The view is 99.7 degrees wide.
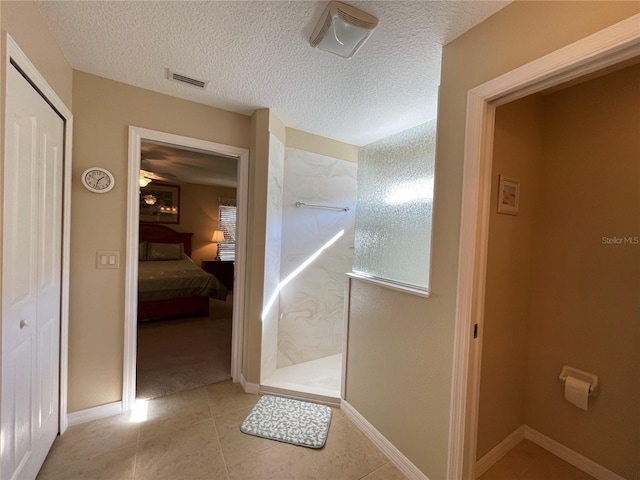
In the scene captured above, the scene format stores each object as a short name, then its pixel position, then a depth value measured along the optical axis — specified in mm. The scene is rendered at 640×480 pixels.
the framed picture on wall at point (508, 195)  1546
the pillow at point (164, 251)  4828
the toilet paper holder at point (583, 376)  1587
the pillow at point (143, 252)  4809
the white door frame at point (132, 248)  1943
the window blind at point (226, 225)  6066
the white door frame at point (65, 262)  1684
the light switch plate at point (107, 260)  1872
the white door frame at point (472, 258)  1223
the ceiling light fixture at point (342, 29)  1188
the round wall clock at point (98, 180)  1802
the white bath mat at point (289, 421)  1789
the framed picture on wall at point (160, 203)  5250
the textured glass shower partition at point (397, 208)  1753
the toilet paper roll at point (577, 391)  1575
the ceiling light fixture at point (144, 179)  4260
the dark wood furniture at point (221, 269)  5749
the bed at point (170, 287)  3588
